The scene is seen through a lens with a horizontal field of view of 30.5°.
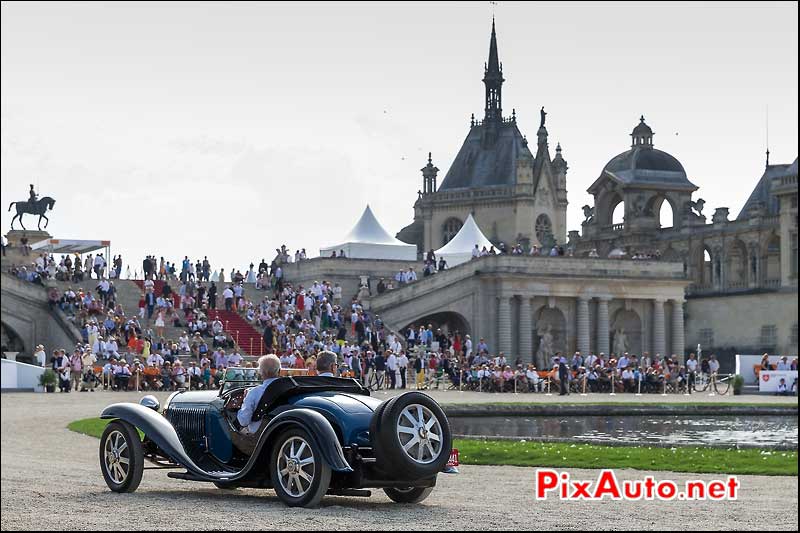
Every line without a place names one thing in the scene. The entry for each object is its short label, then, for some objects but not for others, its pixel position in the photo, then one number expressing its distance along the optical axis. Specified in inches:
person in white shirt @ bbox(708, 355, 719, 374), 2317.9
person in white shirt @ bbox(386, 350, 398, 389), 1918.1
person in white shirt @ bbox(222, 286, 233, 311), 2167.8
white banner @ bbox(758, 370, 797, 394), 2158.0
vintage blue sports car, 560.7
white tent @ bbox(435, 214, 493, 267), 2925.7
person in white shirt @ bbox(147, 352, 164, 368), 1641.1
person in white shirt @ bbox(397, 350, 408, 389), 1945.1
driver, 606.2
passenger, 616.1
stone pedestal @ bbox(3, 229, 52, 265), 2292.6
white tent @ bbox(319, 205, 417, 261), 2768.2
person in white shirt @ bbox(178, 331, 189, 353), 1818.4
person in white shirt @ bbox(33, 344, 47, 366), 1718.8
